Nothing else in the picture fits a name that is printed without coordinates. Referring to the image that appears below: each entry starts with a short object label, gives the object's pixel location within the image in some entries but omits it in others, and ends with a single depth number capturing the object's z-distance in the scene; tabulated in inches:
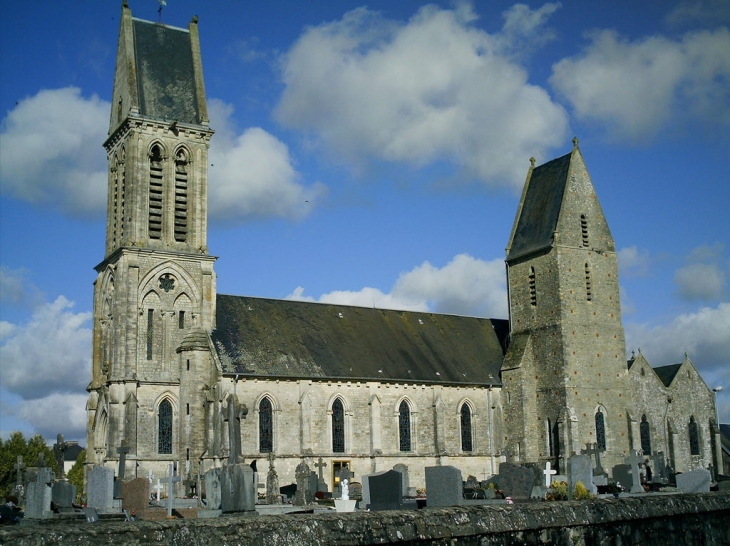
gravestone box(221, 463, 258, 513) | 578.9
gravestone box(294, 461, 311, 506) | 1156.4
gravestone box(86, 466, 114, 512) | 820.0
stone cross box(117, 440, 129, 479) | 1350.6
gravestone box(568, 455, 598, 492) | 828.0
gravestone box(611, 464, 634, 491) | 1038.1
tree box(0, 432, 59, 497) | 2391.7
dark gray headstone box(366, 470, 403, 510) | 596.1
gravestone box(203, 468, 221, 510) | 638.7
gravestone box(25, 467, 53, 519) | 750.5
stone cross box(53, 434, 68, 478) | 1361.7
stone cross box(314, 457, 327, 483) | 1337.4
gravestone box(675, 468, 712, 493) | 674.8
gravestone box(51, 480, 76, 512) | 876.6
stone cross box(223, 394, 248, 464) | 843.4
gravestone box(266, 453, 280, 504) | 1190.3
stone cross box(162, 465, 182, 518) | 784.3
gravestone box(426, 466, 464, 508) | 536.7
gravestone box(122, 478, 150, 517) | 802.8
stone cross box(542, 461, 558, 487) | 1113.4
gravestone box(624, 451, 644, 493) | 952.3
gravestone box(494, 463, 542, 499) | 850.8
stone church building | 1562.5
